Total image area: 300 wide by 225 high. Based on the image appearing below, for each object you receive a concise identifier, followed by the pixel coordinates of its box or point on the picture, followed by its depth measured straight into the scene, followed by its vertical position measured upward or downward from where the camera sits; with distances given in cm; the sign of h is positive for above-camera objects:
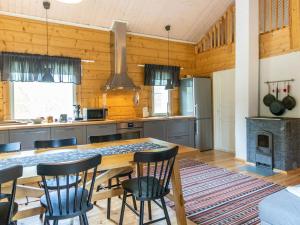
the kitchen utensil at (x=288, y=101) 429 +17
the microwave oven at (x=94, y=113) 454 -3
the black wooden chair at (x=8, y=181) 144 -45
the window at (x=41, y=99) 437 +25
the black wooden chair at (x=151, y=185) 194 -69
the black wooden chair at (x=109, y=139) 278 -35
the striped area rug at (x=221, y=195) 259 -114
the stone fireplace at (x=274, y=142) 399 -56
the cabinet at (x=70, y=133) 402 -36
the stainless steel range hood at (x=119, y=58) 489 +114
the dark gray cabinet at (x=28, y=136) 371 -38
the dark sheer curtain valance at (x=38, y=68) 409 +82
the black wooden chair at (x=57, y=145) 231 -37
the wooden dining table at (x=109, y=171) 197 -48
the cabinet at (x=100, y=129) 432 -33
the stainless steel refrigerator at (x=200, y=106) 565 +13
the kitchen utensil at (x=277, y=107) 440 +5
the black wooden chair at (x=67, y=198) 161 -69
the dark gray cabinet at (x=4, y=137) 361 -38
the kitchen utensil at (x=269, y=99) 457 +23
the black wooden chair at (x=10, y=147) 247 -37
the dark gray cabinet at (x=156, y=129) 494 -39
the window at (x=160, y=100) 584 +28
